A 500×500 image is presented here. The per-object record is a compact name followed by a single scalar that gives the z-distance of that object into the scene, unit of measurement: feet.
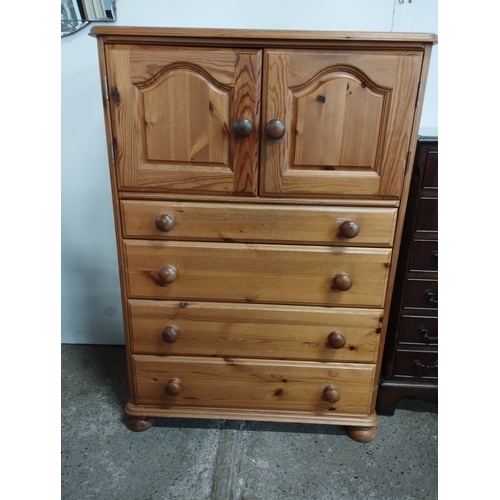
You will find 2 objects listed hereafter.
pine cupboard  3.31
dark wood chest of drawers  4.05
